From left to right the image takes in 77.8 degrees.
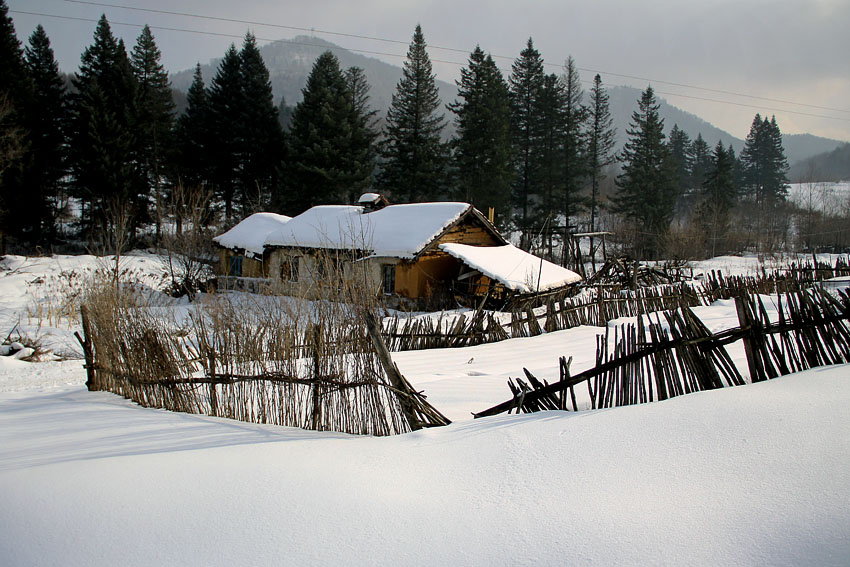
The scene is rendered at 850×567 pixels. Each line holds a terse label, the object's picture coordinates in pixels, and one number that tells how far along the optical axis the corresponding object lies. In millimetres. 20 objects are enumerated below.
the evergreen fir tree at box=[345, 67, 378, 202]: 35094
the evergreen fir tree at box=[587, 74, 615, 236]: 44781
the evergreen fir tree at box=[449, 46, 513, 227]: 36594
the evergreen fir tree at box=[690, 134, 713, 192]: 67375
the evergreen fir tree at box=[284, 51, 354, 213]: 34031
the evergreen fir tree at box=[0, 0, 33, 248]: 28078
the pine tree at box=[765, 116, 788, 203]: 63312
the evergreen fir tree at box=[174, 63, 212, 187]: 37188
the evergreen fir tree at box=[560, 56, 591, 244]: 41594
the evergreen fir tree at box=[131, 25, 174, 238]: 34969
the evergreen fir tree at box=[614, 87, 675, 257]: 42531
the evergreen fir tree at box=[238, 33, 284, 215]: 37344
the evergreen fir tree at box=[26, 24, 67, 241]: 31422
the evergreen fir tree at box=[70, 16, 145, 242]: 31344
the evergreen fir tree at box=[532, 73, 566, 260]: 41062
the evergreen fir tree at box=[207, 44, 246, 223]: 37031
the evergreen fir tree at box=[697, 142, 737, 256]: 44469
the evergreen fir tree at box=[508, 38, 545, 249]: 41812
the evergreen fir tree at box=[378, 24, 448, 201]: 36500
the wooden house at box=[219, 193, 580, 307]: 18594
